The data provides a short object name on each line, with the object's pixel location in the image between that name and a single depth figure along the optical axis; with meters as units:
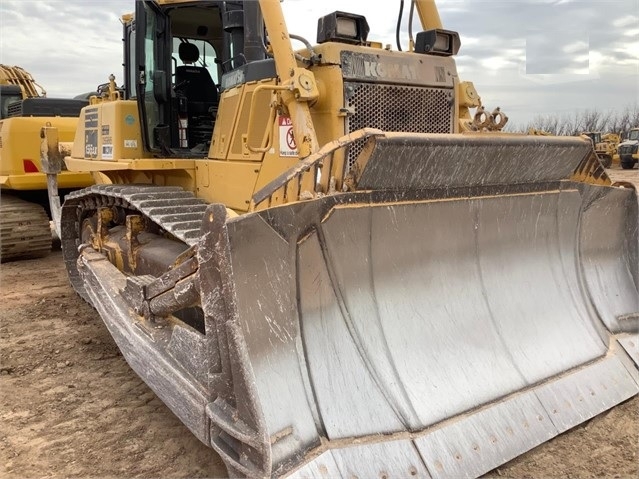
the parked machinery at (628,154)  26.14
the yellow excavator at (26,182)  6.71
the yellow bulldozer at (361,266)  2.25
